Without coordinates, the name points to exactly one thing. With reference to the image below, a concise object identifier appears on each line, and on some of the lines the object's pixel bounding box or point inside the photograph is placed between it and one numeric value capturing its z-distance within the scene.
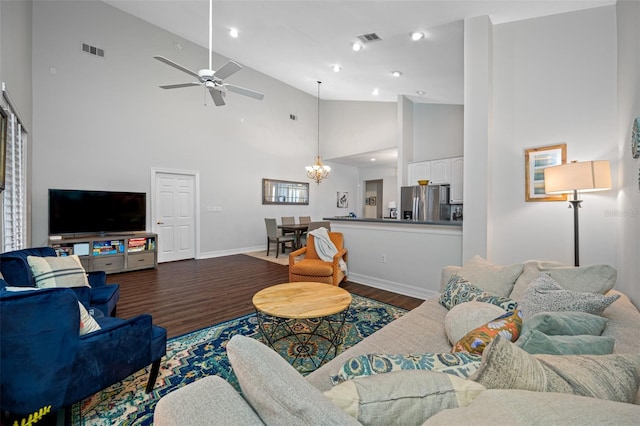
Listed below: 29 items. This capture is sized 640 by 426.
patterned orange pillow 1.18
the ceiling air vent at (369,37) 3.86
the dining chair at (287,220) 7.28
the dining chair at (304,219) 7.69
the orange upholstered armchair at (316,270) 3.45
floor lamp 2.38
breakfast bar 3.36
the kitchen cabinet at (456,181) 5.76
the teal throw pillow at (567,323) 1.10
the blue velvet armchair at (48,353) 1.18
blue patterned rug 1.56
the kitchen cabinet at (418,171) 6.21
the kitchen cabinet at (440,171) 5.93
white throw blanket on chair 3.77
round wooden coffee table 2.03
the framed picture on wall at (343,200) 9.30
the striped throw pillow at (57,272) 1.93
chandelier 7.25
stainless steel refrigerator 5.84
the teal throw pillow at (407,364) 0.83
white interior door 5.57
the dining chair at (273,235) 6.29
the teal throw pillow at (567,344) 0.91
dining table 6.48
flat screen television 4.33
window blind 2.84
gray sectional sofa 0.54
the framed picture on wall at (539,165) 2.93
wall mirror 7.36
